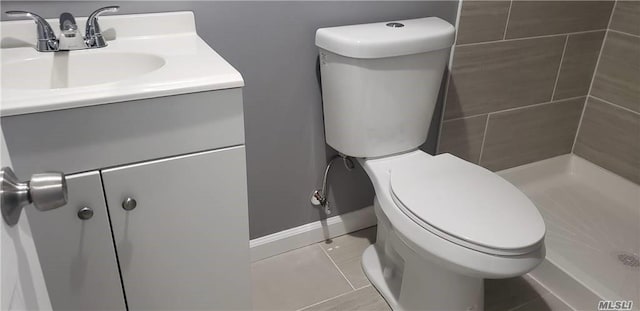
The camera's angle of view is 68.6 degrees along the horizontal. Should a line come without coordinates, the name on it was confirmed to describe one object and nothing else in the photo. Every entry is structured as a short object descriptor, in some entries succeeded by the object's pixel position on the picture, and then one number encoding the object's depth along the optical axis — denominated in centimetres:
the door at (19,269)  45
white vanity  85
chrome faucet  107
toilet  111
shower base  149
